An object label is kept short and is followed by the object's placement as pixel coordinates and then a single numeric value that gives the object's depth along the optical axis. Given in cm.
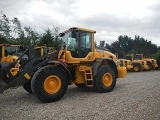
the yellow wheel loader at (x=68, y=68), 404
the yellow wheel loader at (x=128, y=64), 1164
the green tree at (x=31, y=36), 1659
